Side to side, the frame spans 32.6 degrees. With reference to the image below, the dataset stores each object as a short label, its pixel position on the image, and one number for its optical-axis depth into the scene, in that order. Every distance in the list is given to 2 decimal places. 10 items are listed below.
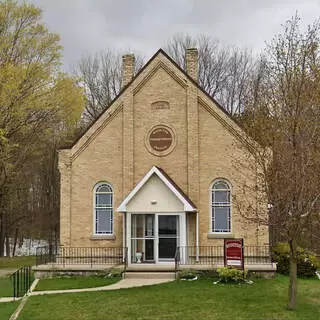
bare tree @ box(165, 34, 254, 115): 43.97
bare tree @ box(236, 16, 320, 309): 13.83
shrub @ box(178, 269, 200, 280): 20.08
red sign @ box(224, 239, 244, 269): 19.58
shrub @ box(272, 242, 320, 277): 22.77
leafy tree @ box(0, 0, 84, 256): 28.67
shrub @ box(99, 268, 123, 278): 20.88
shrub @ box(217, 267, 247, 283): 18.98
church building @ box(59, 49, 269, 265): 23.38
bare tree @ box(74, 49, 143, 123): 46.22
